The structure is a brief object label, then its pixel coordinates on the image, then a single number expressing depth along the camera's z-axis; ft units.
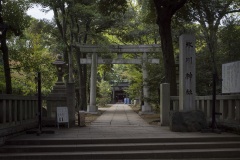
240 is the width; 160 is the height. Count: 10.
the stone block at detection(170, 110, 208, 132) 39.34
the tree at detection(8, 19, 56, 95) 46.96
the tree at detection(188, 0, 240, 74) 55.21
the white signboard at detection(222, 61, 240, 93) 35.83
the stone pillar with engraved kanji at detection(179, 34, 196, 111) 40.81
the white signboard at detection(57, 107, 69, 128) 44.24
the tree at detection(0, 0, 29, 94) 39.65
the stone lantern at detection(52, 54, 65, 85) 50.90
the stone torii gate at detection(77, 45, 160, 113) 81.76
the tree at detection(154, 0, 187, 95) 50.75
